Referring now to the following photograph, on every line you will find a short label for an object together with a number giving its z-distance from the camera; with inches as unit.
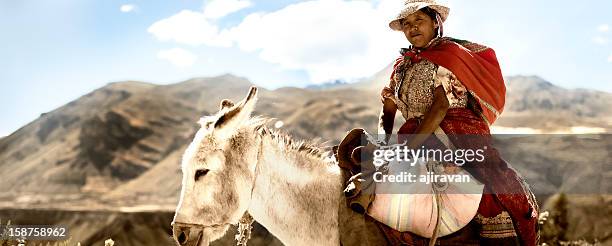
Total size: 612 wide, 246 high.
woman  134.6
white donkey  131.0
